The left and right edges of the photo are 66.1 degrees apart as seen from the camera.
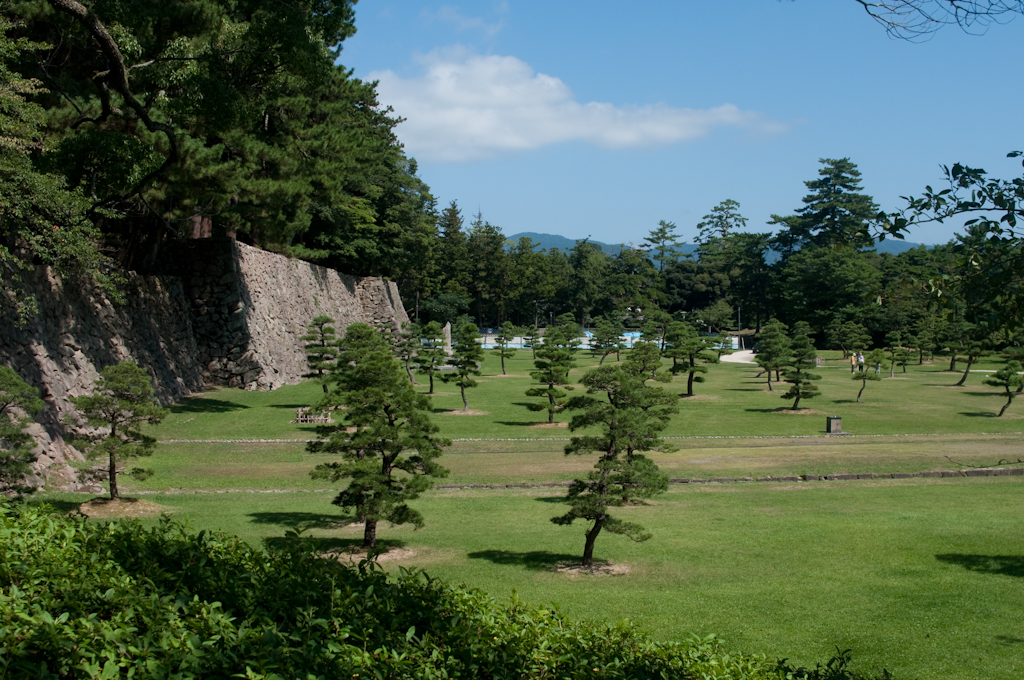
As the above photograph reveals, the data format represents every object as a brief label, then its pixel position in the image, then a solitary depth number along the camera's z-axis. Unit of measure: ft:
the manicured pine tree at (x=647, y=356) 99.22
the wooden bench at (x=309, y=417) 73.05
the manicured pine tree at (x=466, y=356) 96.53
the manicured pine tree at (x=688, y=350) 114.11
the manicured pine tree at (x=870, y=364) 108.68
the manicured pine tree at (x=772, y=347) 116.98
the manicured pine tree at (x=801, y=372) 101.55
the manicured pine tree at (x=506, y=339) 144.54
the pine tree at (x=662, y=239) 282.15
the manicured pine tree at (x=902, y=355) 145.07
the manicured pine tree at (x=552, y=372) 87.30
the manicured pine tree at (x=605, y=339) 167.73
